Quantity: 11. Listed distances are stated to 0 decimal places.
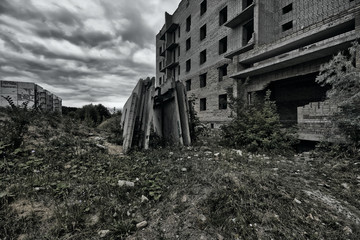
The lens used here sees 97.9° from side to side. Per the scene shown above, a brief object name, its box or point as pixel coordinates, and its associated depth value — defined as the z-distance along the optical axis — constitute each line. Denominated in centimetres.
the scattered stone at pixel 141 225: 146
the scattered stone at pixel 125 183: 211
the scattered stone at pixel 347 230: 136
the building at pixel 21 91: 1281
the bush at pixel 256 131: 430
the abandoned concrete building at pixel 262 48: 540
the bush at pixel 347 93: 341
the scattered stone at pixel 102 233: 136
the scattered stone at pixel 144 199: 185
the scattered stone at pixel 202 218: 149
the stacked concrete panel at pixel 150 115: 418
